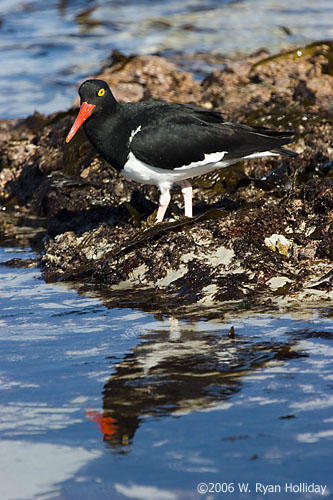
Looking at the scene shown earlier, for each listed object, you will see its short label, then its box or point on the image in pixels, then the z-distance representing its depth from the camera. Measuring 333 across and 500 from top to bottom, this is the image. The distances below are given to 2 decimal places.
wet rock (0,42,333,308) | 11.80
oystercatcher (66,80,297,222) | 13.24
